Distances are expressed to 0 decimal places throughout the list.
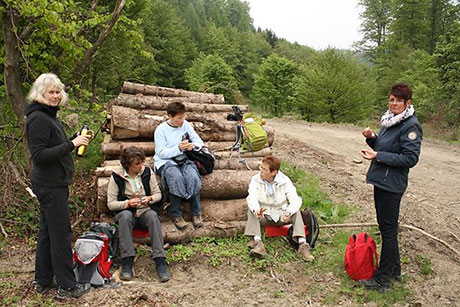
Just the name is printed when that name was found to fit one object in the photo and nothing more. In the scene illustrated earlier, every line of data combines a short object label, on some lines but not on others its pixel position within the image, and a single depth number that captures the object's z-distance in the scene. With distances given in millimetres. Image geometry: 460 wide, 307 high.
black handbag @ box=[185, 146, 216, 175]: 5465
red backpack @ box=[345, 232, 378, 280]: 4441
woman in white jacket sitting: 4927
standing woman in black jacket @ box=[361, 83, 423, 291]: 3990
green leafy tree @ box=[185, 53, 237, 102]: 27750
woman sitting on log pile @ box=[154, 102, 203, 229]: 5059
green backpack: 6922
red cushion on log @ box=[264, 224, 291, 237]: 5152
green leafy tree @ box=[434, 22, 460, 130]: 15789
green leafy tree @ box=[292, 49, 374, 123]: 22141
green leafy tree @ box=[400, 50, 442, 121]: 17359
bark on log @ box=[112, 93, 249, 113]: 7741
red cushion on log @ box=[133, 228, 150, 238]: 4766
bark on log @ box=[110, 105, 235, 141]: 6391
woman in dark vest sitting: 4336
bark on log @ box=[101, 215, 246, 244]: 4996
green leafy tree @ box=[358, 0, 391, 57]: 39062
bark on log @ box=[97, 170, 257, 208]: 5664
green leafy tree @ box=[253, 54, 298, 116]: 28875
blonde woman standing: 3484
